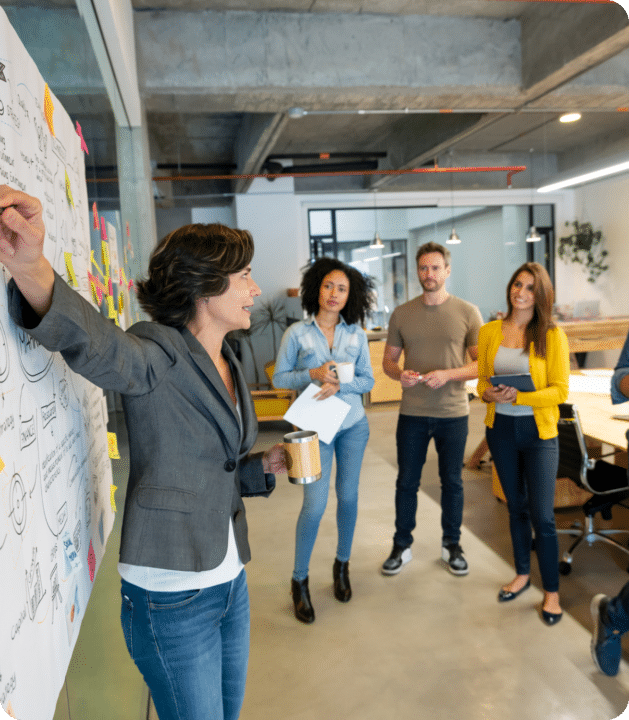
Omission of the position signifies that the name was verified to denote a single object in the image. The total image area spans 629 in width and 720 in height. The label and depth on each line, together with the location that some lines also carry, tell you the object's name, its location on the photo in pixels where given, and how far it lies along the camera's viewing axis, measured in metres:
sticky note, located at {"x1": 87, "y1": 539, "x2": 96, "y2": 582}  1.14
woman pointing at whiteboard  1.13
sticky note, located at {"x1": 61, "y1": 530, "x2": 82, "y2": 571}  0.97
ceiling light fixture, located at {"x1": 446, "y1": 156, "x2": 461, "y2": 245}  9.68
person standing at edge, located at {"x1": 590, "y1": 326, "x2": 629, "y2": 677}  2.13
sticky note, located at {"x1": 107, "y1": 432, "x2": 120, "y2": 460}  1.50
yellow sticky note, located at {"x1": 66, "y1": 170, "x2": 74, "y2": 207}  1.18
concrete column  3.30
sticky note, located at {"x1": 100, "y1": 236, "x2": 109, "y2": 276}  1.68
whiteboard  0.72
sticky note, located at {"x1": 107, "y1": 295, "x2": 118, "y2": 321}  1.72
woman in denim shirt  2.71
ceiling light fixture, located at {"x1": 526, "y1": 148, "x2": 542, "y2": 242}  9.00
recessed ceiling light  6.37
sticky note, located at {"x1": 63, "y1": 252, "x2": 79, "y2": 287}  1.14
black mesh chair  3.07
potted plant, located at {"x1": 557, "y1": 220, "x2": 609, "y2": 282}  10.21
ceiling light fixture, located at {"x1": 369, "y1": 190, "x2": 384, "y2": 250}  9.31
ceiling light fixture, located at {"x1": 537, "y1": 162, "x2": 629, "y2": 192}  5.77
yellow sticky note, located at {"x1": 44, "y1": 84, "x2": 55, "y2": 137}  1.00
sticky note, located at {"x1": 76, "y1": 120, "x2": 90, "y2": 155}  1.39
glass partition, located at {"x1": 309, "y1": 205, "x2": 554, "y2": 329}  10.19
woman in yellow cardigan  2.60
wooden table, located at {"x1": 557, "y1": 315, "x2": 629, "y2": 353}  8.48
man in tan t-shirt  3.00
